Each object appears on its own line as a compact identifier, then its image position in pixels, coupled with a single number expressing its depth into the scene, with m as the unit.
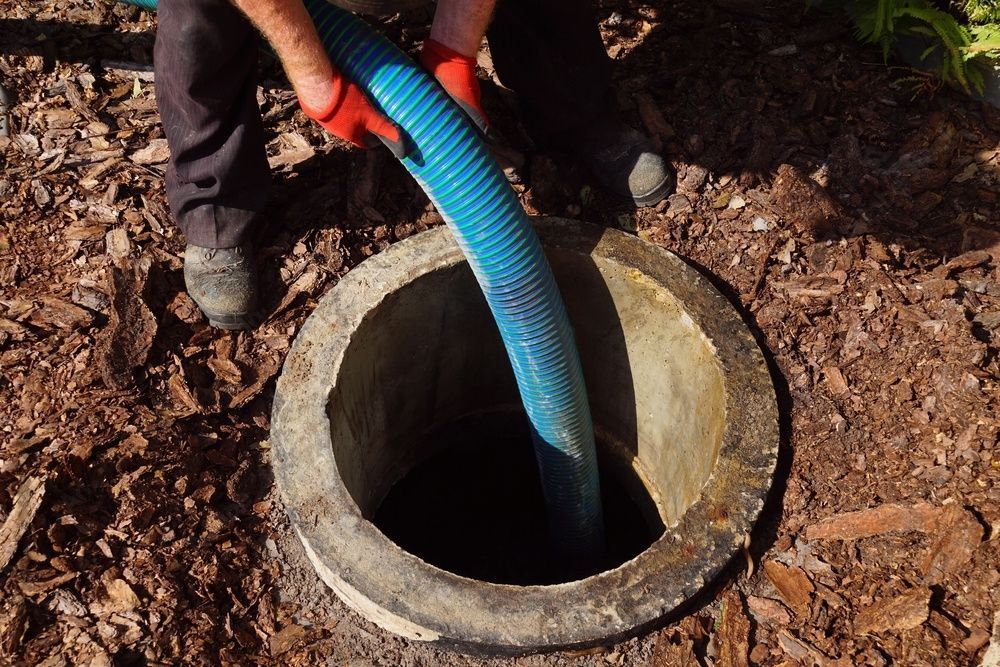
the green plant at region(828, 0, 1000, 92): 3.13
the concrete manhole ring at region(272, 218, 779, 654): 2.23
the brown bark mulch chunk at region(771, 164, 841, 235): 2.95
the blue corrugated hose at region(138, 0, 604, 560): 2.22
